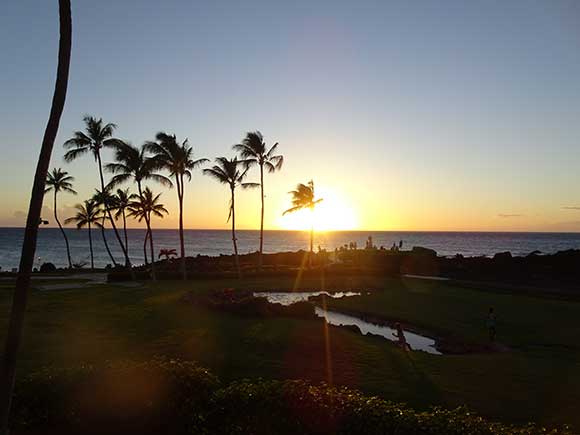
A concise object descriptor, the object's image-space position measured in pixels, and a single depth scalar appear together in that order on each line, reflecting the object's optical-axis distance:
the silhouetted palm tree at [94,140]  44.78
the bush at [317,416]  8.38
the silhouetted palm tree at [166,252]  65.47
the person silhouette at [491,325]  23.22
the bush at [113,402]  9.59
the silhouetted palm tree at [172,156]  43.81
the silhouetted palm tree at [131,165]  44.25
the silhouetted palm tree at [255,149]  50.22
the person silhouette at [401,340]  19.22
